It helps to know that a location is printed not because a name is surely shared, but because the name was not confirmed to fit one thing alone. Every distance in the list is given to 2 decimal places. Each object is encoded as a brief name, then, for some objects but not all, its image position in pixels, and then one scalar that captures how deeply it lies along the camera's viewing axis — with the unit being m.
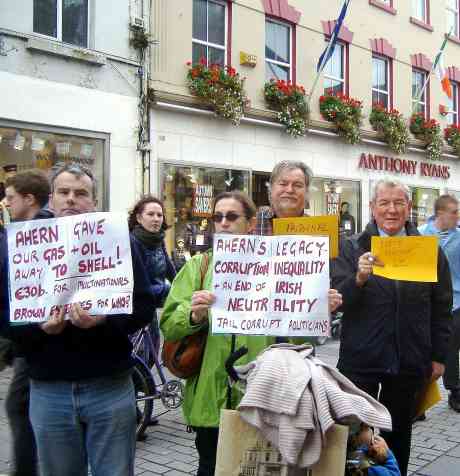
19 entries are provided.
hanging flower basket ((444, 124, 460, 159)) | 19.58
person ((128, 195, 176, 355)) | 5.77
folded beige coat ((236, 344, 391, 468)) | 2.11
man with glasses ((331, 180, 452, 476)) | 3.42
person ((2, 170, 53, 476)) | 3.63
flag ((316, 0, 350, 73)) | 13.95
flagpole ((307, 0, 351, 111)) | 13.95
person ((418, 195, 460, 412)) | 6.18
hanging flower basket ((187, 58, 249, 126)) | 12.49
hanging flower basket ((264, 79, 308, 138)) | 14.05
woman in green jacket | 2.77
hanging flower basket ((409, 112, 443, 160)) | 18.27
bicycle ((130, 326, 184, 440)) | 5.12
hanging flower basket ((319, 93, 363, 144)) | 15.41
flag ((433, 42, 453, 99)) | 17.72
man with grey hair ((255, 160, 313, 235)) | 3.28
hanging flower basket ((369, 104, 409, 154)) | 16.78
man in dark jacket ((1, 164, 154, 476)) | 2.54
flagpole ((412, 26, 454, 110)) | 17.67
